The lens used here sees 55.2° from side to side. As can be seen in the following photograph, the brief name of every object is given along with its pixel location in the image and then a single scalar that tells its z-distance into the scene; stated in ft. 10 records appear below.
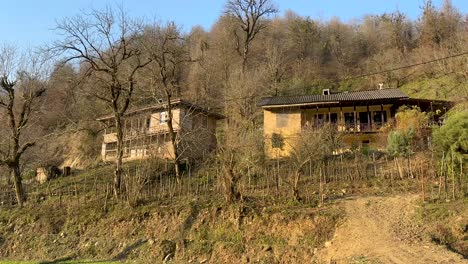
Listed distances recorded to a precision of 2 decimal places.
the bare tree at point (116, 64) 79.71
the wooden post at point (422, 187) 57.46
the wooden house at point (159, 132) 108.88
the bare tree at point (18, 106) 82.64
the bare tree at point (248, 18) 151.43
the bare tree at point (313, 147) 61.93
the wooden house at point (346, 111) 110.93
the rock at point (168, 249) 52.95
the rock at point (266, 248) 50.99
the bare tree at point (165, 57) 82.64
